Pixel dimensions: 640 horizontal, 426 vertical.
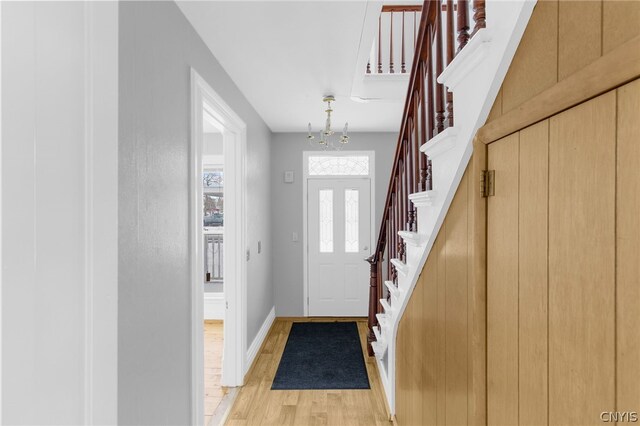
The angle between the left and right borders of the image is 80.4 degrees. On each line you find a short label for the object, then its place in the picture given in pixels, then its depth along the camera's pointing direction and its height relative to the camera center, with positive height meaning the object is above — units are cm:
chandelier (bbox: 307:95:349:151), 330 +84
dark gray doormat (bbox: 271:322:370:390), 311 -142
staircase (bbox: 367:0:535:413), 103 +33
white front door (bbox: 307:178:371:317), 492 -52
